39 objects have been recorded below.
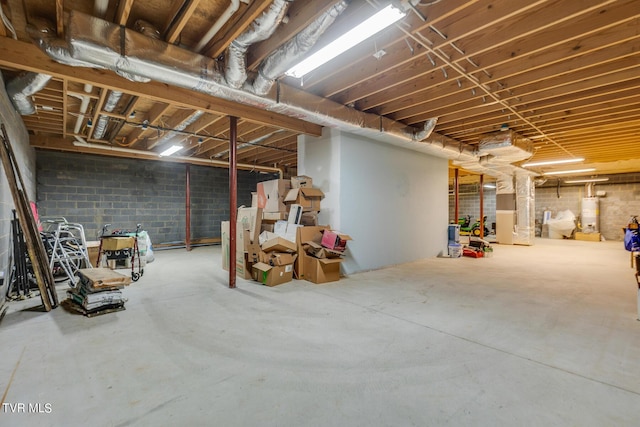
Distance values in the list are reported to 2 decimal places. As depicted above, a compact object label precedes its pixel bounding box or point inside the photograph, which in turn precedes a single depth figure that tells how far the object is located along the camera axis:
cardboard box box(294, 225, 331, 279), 4.33
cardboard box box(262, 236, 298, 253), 4.08
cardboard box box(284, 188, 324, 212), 4.53
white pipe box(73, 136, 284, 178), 5.99
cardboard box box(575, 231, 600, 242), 10.27
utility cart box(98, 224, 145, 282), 4.51
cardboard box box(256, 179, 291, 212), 4.75
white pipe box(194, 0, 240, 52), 2.08
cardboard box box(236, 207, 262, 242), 4.45
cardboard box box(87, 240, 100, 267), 5.01
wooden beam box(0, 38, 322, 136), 2.62
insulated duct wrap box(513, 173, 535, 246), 9.23
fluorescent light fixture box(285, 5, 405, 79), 2.03
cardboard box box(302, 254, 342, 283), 4.21
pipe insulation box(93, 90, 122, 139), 3.81
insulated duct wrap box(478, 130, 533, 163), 5.43
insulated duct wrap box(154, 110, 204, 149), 4.54
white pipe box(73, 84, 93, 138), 3.73
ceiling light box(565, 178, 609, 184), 10.50
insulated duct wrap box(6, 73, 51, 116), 3.10
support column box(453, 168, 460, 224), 7.99
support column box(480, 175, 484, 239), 8.85
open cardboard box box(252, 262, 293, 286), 4.02
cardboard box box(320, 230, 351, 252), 4.23
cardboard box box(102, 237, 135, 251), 4.56
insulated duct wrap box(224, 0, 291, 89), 2.04
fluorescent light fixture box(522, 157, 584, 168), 7.47
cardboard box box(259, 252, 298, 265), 4.09
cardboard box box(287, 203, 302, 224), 4.44
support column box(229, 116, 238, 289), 4.00
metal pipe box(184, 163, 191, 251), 7.80
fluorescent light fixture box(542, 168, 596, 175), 8.99
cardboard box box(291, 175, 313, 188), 4.75
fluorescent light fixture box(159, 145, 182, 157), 6.07
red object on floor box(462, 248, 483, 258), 6.70
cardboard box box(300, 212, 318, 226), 4.73
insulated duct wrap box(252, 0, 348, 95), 2.09
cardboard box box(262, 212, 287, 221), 4.70
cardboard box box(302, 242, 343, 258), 4.26
